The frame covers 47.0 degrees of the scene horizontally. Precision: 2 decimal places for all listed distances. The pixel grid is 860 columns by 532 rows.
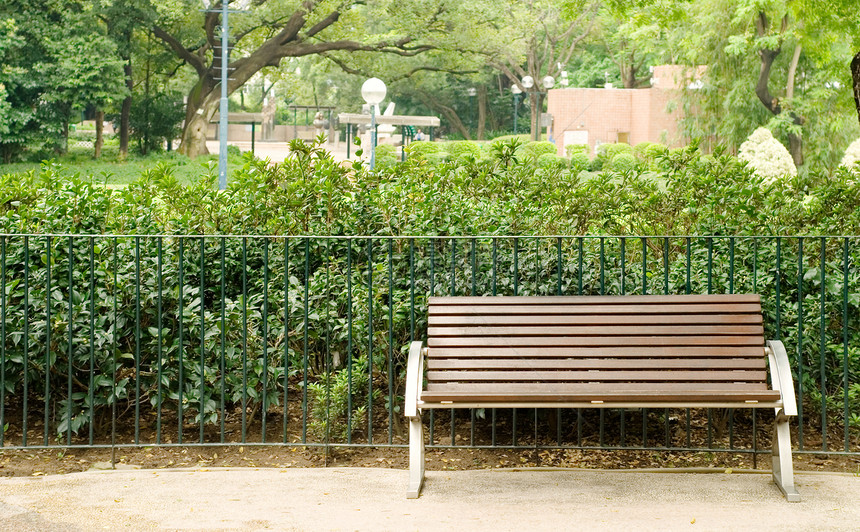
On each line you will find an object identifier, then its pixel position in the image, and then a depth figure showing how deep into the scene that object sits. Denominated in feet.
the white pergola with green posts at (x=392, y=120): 124.26
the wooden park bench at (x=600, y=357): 15.21
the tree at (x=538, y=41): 156.91
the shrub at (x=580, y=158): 119.24
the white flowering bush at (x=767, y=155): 93.20
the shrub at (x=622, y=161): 118.68
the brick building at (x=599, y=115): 165.17
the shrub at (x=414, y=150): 23.03
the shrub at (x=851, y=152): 91.25
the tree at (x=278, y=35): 126.00
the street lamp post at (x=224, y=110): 105.91
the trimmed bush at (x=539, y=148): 133.60
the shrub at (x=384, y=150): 95.61
